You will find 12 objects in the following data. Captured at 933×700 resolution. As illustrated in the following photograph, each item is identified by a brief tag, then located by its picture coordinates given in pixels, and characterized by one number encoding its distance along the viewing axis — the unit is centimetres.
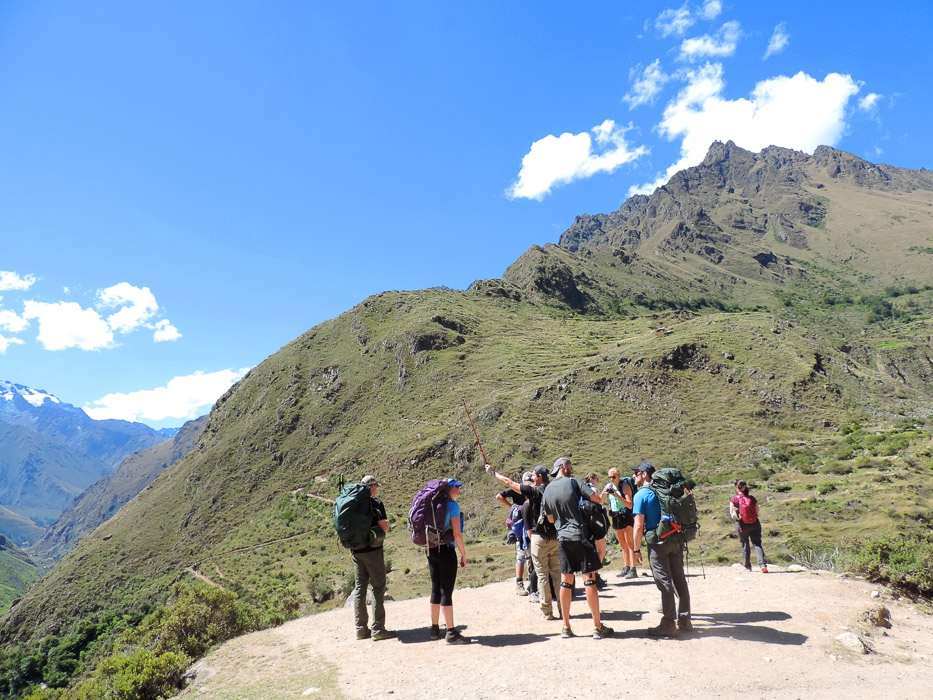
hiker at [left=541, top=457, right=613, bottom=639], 598
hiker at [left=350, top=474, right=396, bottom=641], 698
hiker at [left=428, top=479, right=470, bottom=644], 645
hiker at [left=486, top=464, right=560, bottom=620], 705
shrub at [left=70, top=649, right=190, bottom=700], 676
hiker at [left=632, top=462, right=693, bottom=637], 612
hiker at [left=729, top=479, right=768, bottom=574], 1033
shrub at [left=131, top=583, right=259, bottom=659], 842
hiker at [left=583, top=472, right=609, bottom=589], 623
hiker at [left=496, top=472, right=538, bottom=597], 811
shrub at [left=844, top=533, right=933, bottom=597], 758
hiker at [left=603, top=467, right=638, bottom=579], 878
